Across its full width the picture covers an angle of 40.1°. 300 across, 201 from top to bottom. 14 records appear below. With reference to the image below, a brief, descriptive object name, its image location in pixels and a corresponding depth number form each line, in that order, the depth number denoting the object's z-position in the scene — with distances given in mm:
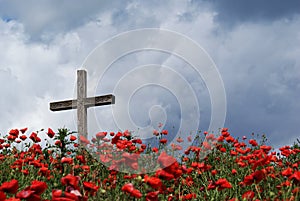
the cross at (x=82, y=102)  8298
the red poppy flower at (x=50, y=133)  5023
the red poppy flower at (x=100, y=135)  5365
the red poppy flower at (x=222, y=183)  3129
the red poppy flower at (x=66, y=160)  3942
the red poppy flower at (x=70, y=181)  2447
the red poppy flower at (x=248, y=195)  3133
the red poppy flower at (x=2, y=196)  2365
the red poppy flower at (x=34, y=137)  5676
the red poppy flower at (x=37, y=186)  2393
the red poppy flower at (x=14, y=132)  5664
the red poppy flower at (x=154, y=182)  2691
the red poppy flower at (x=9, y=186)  2527
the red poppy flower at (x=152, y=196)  2682
